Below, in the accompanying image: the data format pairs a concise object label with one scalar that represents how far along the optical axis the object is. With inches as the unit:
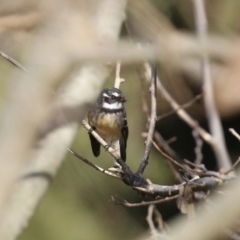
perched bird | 266.8
